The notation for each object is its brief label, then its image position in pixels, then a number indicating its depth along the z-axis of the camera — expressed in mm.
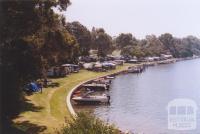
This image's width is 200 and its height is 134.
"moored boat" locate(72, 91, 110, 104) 66194
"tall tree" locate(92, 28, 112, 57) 159312
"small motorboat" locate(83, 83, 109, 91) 83438
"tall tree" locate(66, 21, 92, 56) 140750
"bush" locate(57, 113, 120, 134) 24984
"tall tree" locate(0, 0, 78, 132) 34219
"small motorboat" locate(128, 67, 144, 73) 132875
